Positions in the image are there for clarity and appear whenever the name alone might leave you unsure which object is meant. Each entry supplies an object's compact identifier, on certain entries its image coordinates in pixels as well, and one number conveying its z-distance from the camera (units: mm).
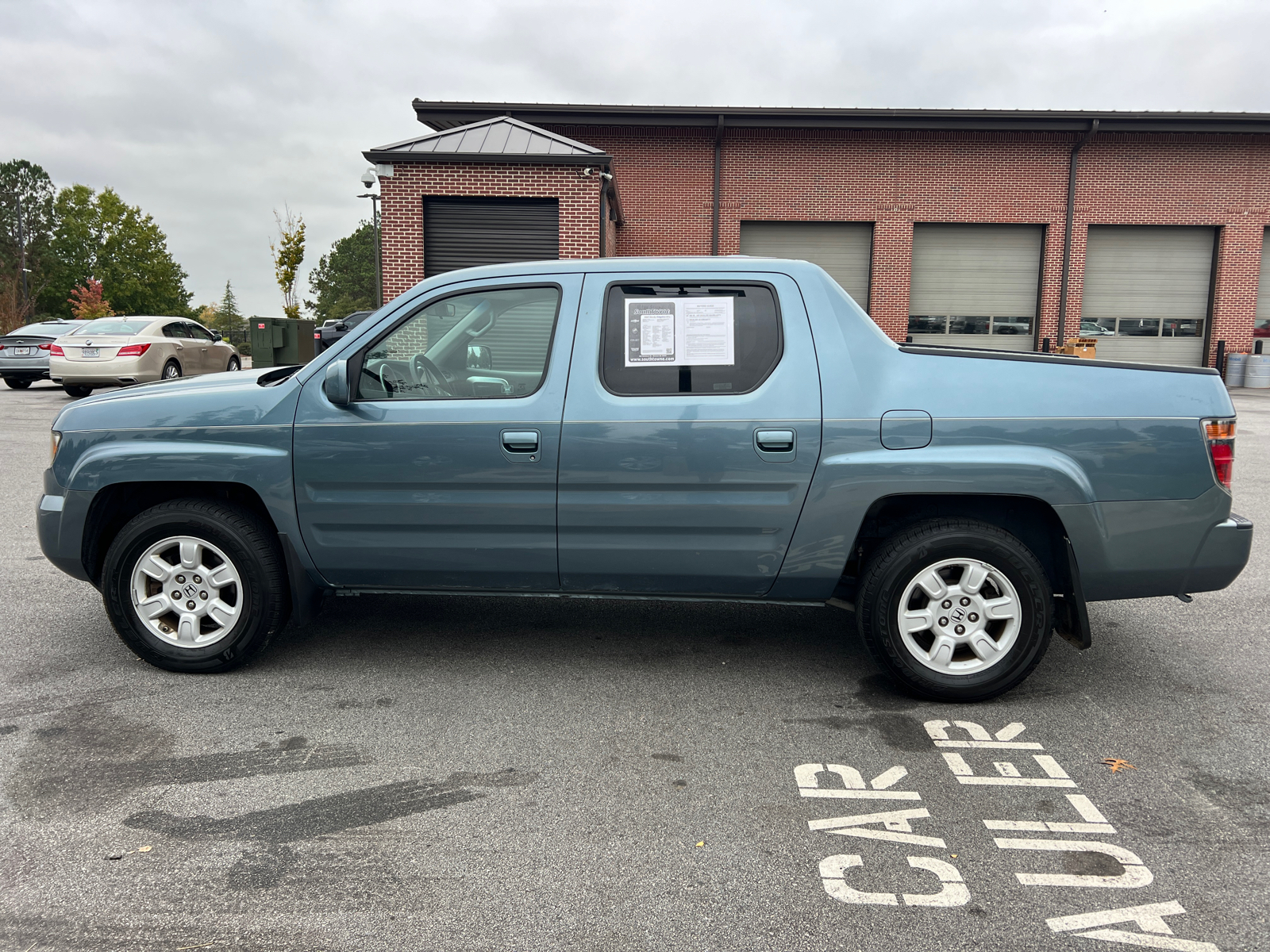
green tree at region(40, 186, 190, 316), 70438
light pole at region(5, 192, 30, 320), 54694
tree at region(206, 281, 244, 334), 115062
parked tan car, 16234
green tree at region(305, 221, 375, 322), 100500
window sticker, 3779
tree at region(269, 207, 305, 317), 40656
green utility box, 20531
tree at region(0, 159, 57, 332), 70188
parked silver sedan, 20984
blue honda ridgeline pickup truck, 3600
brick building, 22891
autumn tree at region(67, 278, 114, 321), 58531
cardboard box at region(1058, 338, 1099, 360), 21953
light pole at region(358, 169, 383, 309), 16719
